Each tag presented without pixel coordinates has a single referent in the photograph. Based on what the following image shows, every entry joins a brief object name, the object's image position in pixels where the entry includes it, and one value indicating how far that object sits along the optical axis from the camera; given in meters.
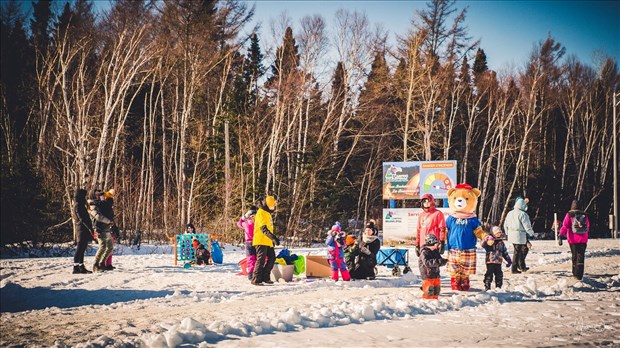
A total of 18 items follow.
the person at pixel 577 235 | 11.37
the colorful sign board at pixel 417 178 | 21.70
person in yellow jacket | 10.92
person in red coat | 9.90
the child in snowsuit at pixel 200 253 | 14.74
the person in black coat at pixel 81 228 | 12.31
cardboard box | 12.34
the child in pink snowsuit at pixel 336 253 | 11.61
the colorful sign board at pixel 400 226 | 22.23
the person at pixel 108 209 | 12.79
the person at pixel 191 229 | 16.31
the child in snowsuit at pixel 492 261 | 10.09
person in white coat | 13.35
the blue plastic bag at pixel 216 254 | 15.57
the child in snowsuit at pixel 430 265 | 8.75
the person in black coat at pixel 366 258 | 12.16
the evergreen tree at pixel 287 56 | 28.99
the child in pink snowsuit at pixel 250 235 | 11.82
